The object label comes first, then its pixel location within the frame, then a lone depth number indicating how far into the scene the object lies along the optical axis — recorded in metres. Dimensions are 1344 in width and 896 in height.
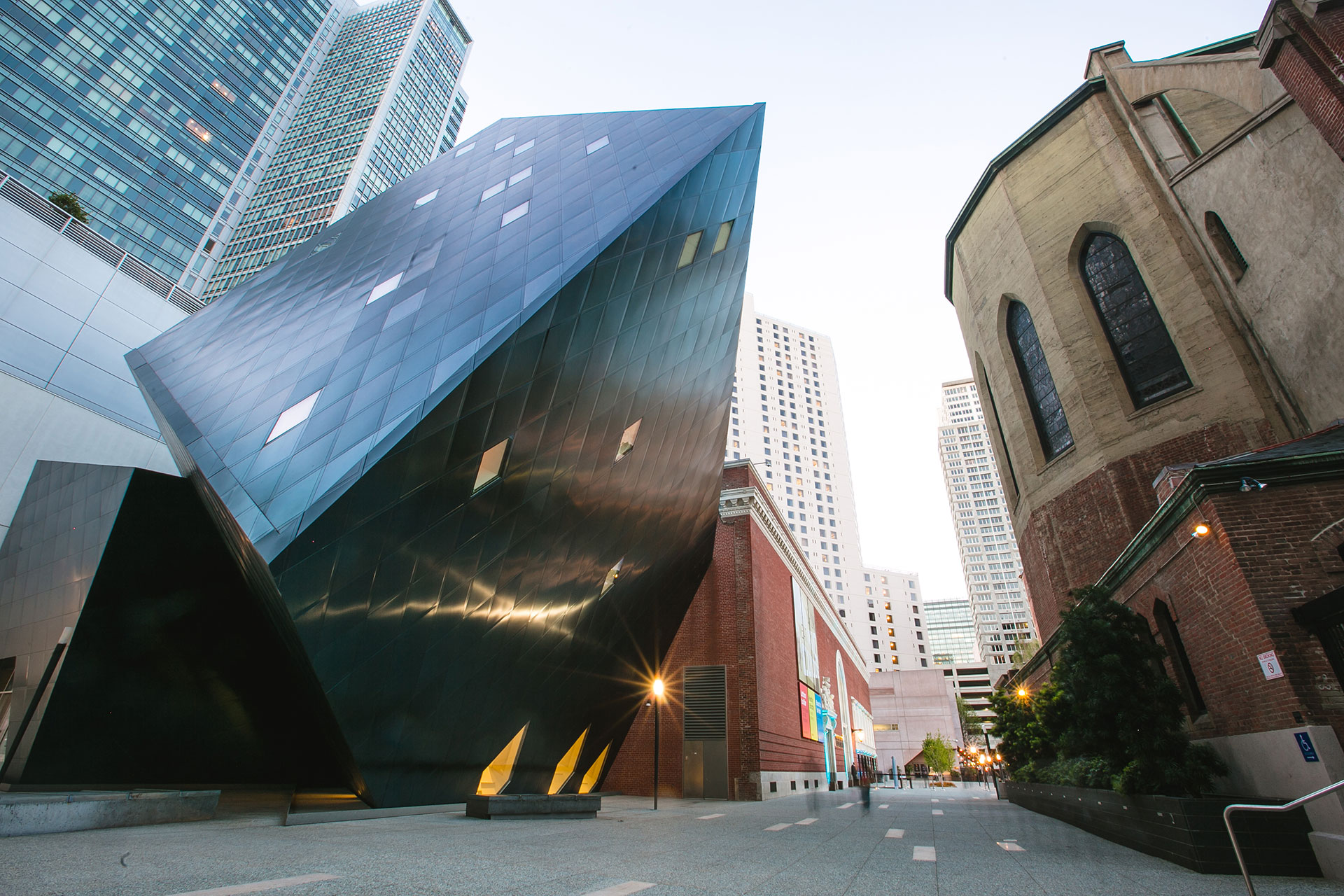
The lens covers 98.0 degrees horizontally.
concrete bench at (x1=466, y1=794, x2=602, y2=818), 12.14
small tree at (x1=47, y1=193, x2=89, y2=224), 25.47
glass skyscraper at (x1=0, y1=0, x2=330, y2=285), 66.69
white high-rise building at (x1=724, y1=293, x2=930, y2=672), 107.00
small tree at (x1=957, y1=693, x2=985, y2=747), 104.07
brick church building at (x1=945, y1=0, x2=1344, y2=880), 8.62
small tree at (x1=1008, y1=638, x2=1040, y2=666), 76.57
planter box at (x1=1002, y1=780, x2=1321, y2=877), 6.66
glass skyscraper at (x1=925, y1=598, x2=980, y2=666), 163.38
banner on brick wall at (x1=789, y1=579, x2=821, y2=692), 34.94
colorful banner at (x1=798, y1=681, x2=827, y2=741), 33.25
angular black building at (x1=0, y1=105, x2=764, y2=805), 9.62
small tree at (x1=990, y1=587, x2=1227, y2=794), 9.12
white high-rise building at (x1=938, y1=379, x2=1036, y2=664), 140.00
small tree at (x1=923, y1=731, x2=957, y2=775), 85.56
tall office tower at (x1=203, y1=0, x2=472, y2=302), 98.75
